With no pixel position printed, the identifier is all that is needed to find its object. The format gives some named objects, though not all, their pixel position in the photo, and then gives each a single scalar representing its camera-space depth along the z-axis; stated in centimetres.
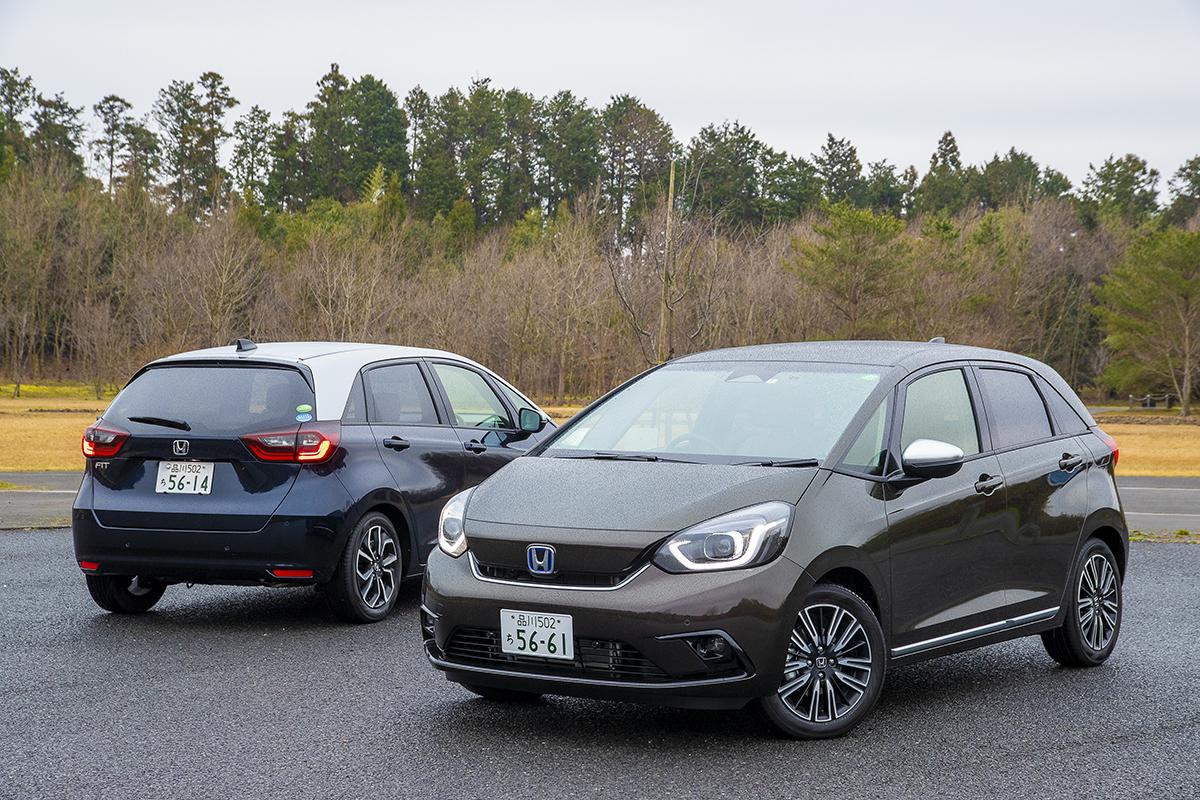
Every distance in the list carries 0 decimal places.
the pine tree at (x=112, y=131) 10050
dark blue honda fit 788
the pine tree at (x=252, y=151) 10125
